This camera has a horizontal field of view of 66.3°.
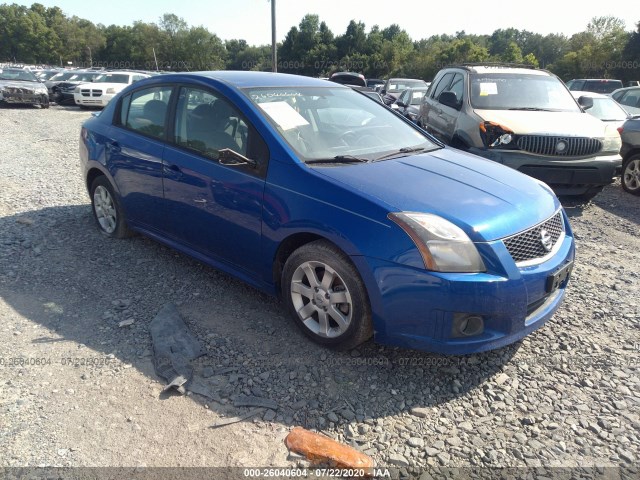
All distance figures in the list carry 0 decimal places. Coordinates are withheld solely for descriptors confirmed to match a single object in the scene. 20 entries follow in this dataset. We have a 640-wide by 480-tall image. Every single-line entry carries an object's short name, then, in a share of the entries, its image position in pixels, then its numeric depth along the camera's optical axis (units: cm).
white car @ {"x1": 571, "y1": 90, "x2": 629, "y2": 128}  991
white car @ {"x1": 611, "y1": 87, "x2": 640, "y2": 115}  1273
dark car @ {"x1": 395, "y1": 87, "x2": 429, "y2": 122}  1505
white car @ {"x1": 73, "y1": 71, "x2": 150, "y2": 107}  1927
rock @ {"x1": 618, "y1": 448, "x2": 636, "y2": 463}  242
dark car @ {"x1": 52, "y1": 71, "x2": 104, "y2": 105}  2067
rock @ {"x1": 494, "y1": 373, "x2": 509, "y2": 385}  299
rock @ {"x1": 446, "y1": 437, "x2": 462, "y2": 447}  251
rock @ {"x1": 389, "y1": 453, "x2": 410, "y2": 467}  238
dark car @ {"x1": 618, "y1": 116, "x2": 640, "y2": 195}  760
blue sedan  273
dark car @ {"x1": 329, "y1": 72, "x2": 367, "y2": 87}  1816
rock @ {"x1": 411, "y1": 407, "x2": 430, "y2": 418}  271
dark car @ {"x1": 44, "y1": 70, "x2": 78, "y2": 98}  2095
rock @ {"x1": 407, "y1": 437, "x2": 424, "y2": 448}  249
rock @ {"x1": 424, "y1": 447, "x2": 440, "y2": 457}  245
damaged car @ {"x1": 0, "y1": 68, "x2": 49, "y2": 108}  1798
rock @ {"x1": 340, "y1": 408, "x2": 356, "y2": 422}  267
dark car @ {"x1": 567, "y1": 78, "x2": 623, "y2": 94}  1844
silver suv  623
